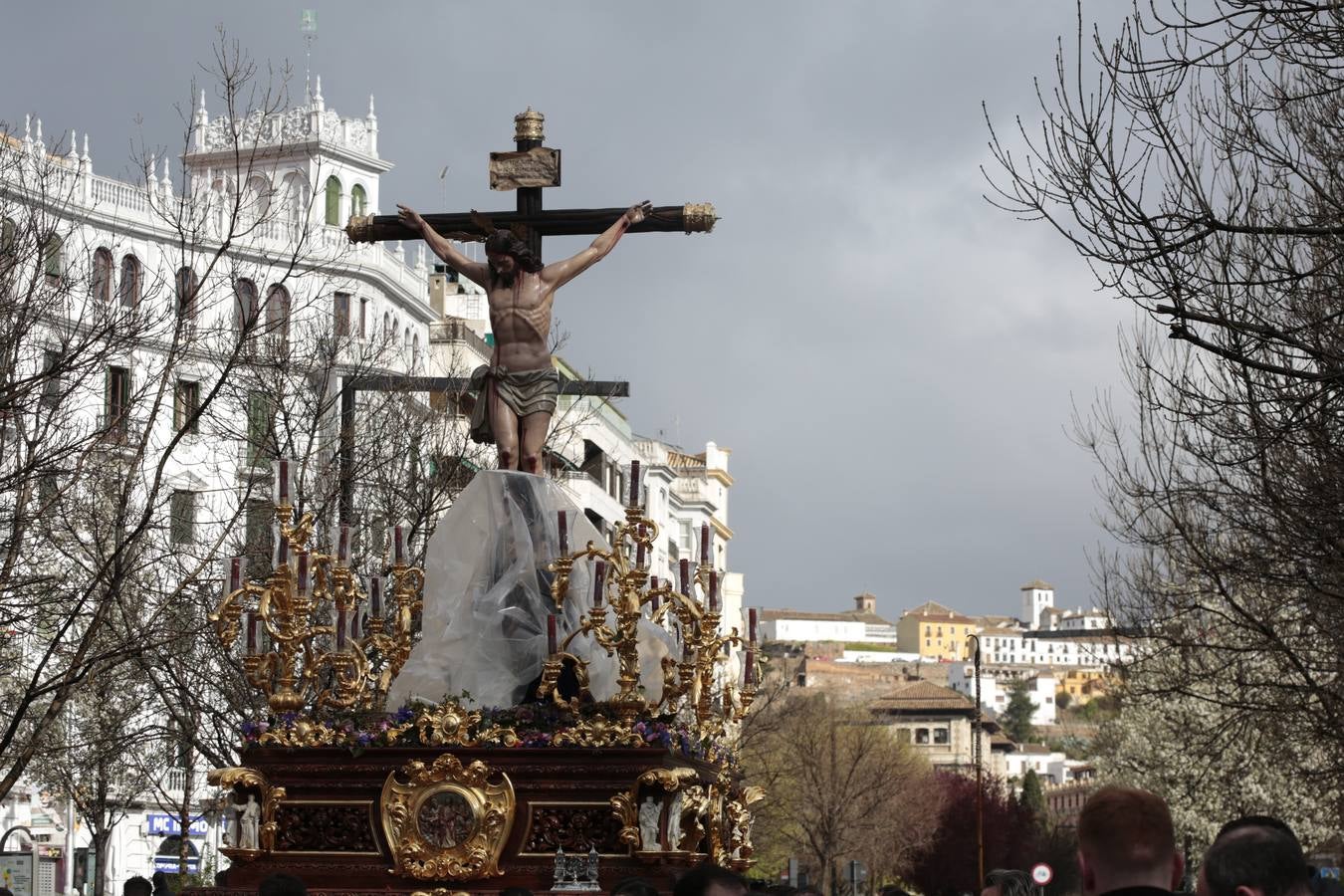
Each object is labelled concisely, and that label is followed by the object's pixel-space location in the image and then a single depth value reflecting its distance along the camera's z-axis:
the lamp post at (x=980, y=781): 68.47
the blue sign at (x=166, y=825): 49.22
